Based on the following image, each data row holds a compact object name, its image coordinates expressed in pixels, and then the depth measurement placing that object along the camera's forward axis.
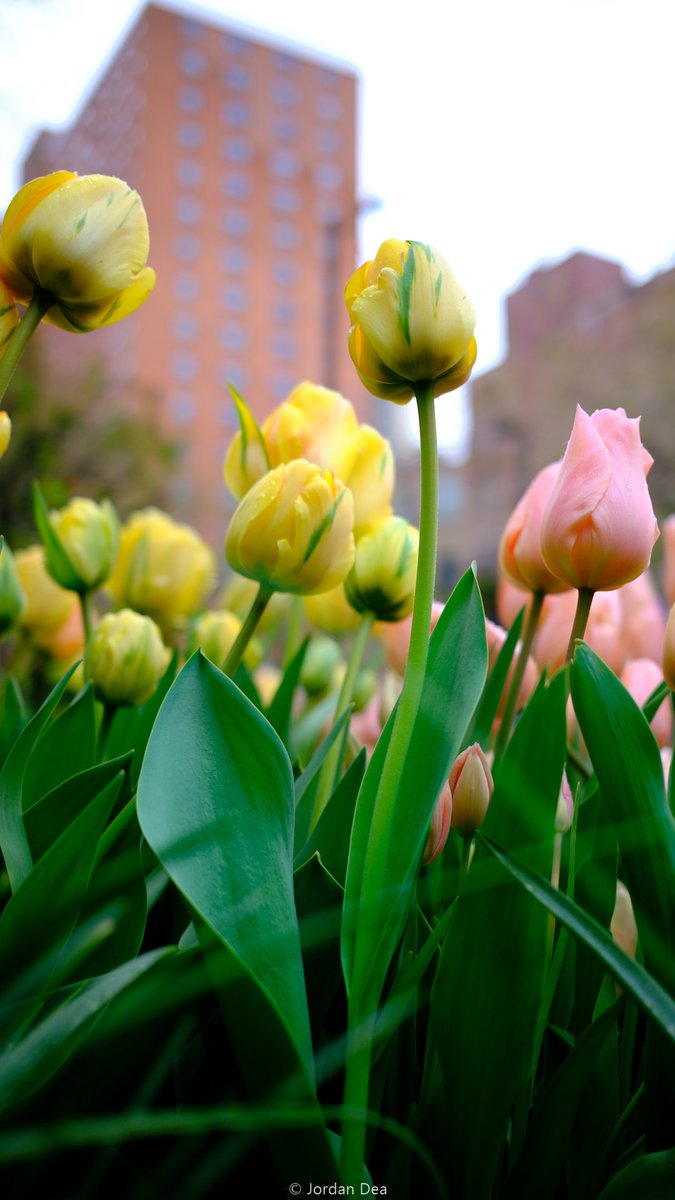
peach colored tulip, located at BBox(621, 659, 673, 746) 0.43
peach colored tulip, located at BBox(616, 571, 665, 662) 0.58
